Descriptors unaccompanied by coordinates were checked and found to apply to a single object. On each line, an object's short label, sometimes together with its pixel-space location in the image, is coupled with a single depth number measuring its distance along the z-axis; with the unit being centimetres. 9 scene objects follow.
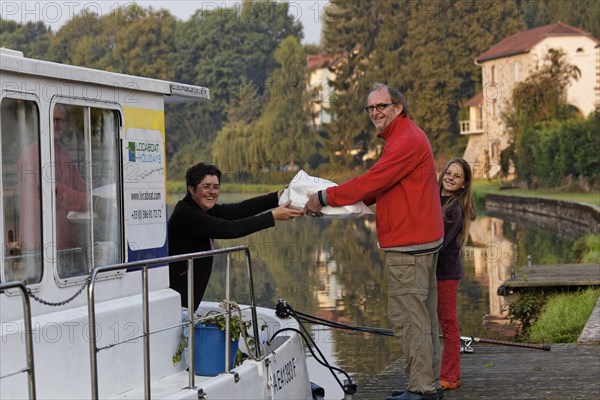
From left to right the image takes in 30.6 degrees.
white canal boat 538
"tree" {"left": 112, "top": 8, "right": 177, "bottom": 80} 8025
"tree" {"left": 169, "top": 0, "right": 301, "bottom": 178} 7625
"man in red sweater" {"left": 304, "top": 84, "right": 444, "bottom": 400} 642
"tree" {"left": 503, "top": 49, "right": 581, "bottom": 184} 5216
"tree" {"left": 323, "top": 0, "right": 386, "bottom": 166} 7494
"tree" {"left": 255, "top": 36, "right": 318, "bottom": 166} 5960
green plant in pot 648
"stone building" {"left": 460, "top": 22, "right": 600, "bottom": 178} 6681
